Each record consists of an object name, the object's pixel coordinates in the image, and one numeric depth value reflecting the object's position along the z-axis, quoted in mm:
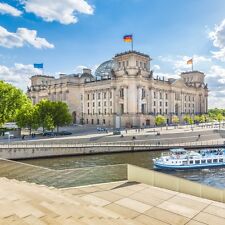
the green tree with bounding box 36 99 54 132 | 72812
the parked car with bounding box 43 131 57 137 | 74981
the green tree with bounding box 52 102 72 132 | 79312
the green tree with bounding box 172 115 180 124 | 118188
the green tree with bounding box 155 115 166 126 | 103438
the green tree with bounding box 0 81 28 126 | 70250
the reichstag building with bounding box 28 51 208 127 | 109125
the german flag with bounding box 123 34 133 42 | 94125
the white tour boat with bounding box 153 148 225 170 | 44781
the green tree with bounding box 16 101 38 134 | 73188
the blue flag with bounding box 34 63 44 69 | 125738
